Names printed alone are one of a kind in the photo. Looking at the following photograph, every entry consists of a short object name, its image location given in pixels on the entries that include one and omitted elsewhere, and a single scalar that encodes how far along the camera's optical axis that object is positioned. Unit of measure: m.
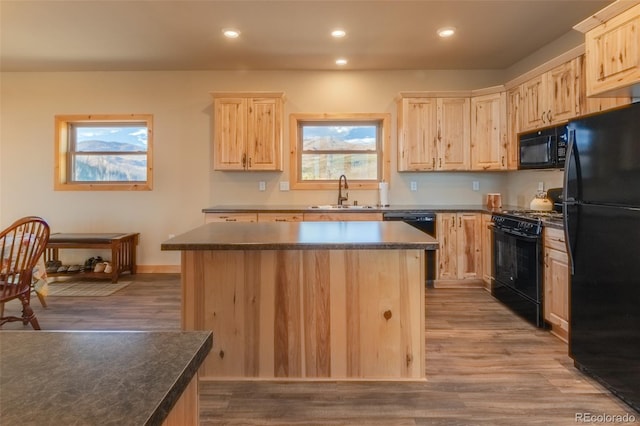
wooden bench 4.56
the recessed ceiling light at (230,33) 3.71
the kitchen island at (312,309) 2.19
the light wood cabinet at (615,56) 2.21
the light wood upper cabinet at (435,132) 4.56
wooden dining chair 2.81
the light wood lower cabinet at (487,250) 4.11
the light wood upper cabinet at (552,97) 3.17
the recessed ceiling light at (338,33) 3.74
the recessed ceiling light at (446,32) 3.72
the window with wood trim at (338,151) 5.10
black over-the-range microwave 3.38
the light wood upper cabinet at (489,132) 4.41
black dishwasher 4.29
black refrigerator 1.88
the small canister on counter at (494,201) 4.47
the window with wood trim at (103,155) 5.12
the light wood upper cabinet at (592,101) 2.79
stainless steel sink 4.38
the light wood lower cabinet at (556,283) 2.80
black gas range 3.12
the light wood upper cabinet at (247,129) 4.59
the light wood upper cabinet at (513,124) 4.12
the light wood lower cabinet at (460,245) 4.29
